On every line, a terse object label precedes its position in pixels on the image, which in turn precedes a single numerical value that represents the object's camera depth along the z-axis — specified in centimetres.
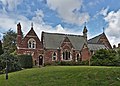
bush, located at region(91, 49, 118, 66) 1543
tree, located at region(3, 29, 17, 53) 3248
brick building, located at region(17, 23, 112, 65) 2176
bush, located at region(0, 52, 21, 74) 1404
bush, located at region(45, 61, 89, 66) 1862
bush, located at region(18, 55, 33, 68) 1648
